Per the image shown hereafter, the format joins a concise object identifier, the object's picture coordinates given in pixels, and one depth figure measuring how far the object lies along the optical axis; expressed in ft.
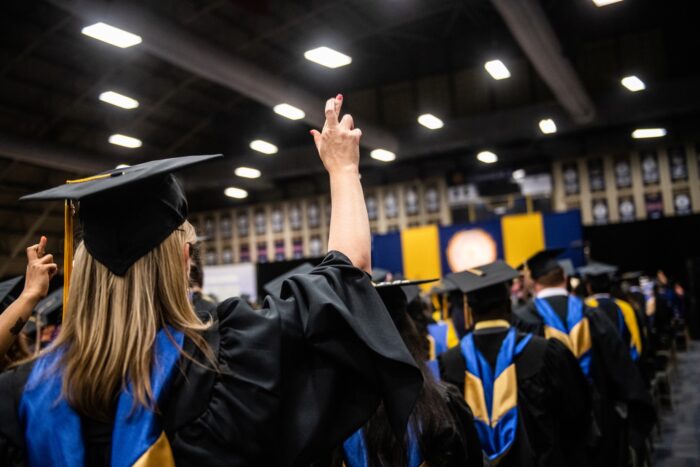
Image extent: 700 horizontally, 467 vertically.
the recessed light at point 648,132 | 45.01
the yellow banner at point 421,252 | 45.70
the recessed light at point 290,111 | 39.91
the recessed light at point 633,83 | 37.19
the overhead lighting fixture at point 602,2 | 25.99
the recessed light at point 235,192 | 59.19
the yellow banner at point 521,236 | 42.78
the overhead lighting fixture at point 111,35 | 25.86
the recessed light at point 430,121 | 43.01
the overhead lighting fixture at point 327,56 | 29.63
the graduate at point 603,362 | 13.33
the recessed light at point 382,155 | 49.32
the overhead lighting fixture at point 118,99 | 35.40
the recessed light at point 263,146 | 46.65
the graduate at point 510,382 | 9.32
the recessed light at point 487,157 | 49.26
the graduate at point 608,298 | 18.56
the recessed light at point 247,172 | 53.67
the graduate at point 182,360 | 3.55
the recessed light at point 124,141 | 40.86
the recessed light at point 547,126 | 42.68
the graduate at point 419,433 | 5.89
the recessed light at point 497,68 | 32.42
